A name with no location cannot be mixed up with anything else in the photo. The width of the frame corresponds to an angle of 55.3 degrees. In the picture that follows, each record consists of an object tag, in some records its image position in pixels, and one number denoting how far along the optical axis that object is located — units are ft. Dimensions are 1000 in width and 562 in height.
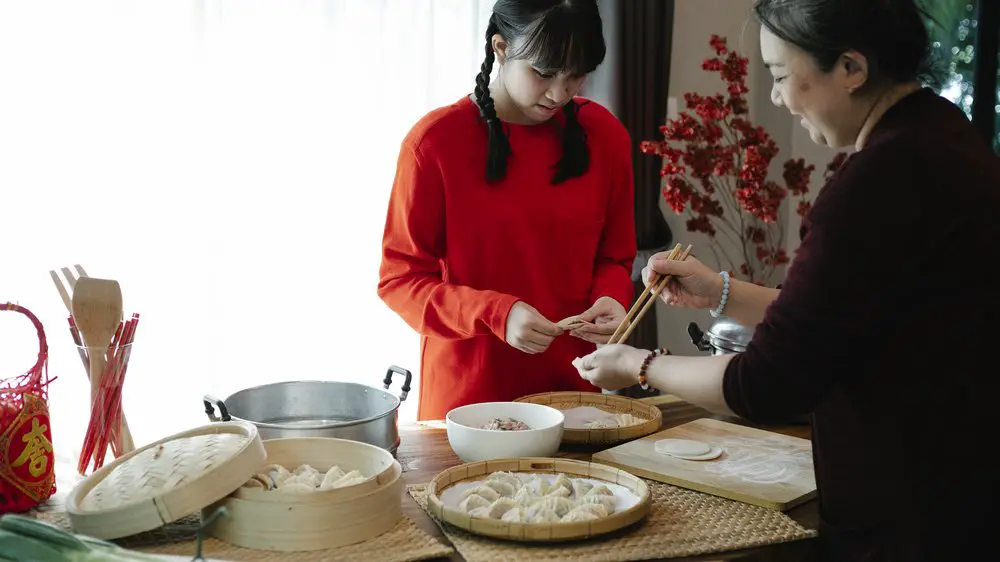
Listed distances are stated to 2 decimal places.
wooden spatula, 5.15
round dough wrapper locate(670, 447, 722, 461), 5.68
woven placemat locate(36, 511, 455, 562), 4.37
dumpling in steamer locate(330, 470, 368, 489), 4.68
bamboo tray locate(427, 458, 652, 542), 4.45
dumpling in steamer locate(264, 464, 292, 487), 4.75
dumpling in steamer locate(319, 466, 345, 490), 4.68
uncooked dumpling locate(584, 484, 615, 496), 4.89
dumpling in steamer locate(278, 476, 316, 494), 4.59
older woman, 4.00
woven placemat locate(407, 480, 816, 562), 4.42
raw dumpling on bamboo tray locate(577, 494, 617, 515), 4.76
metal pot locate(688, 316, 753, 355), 6.63
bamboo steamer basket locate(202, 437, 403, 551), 4.39
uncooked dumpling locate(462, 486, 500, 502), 4.84
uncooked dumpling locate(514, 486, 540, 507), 4.78
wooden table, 4.68
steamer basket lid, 4.28
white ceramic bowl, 5.52
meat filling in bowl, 5.87
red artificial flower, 10.63
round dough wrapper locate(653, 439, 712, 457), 5.74
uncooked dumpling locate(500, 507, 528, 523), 4.58
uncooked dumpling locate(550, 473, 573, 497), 4.99
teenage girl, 6.73
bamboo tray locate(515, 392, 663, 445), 6.32
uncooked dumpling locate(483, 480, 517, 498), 4.96
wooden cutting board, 5.19
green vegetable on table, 3.86
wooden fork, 5.25
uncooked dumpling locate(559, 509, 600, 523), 4.58
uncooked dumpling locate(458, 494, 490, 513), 4.70
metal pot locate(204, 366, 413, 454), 5.72
